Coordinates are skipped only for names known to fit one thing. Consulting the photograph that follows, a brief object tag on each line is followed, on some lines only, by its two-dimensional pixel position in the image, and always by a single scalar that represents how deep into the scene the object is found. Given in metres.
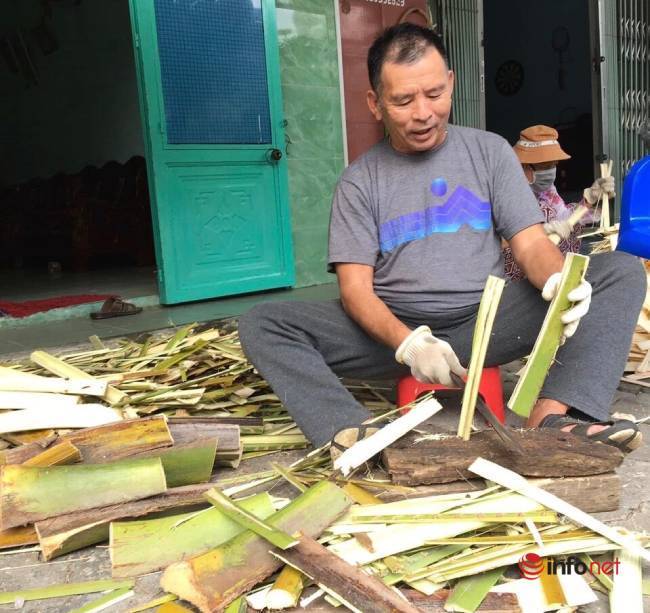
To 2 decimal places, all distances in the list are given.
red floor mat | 4.85
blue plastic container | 2.72
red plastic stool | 2.21
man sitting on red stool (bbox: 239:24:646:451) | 1.98
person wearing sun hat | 3.63
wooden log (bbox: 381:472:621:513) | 1.56
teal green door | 4.74
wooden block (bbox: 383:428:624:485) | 1.58
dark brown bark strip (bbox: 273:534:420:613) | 1.19
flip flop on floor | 4.73
